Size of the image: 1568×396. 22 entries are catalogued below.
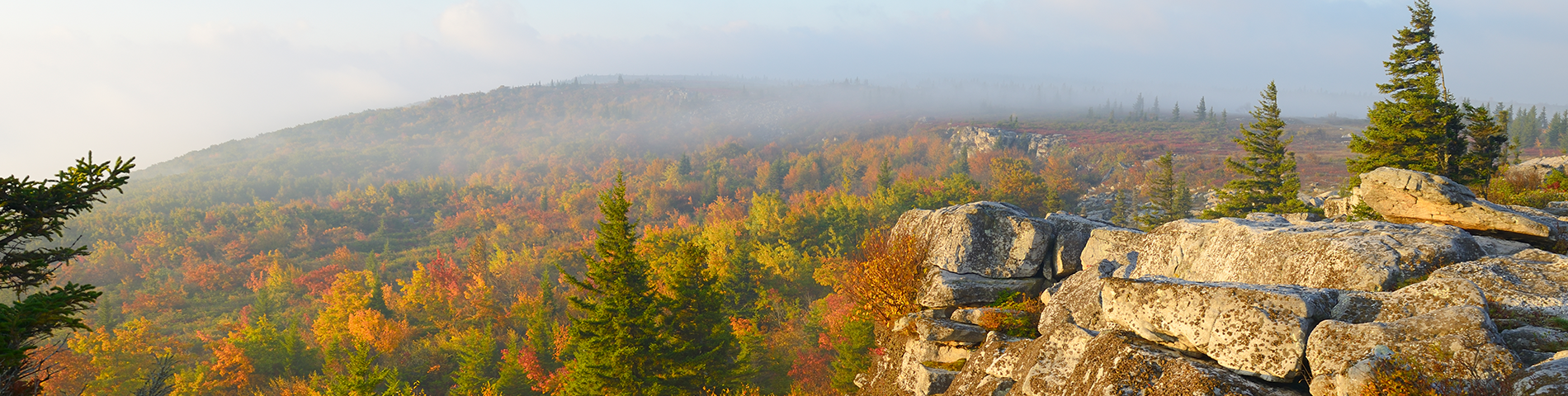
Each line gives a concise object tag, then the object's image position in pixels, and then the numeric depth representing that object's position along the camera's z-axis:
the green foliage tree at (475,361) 34.34
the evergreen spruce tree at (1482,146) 24.20
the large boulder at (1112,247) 17.27
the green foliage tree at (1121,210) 53.75
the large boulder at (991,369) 13.47
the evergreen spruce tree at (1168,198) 46.38
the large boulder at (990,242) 19.64
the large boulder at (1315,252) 10.59
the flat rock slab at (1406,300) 8.52
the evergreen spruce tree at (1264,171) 35.56
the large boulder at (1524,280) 8.80
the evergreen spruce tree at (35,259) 8.38
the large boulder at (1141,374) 8.12
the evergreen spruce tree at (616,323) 21.33
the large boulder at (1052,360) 11.30
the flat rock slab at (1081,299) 12.51
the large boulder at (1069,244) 19.28
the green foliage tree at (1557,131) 106.88
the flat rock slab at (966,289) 18.80
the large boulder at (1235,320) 8.23
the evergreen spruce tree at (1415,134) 23.77
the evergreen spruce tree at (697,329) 23.34
